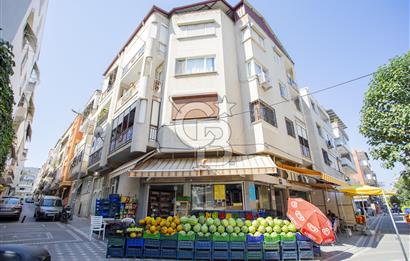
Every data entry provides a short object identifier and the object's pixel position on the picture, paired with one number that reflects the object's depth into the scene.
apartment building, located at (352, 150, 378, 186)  59.92
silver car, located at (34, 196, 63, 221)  18.47
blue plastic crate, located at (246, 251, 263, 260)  7.61
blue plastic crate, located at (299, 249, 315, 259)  7.73
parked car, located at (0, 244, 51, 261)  3.98
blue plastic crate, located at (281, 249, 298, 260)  7.66
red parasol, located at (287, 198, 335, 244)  7.65
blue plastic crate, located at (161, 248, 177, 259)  7.66
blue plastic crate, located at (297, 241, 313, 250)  7.88
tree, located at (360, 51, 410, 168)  14.20
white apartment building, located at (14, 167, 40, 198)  104.06
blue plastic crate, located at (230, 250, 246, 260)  7.61
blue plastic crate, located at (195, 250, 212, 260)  7.62
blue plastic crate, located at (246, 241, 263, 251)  7.70
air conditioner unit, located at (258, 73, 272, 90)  15.21
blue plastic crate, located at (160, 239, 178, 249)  7.76
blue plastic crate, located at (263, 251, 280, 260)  7.61
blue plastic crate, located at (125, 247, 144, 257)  7.63
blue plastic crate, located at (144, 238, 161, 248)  7.76
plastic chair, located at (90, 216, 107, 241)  10.92
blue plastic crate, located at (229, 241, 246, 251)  7.70
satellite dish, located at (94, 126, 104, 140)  17.93
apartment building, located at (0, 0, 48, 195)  9.20
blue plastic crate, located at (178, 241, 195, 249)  7.73
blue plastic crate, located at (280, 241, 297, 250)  7.77
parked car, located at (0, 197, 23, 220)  16.22
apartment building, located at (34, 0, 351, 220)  12.46
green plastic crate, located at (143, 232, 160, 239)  7.87
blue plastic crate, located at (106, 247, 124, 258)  7.57
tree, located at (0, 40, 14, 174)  5.76
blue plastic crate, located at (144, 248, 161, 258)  7.68
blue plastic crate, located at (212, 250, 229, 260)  7.60
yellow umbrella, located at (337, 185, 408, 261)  15.60
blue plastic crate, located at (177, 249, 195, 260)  7.64
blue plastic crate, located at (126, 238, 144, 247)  7.73
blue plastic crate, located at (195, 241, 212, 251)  7.73
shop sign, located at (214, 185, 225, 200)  12.31
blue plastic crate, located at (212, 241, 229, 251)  7.72
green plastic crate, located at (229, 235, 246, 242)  7.81
